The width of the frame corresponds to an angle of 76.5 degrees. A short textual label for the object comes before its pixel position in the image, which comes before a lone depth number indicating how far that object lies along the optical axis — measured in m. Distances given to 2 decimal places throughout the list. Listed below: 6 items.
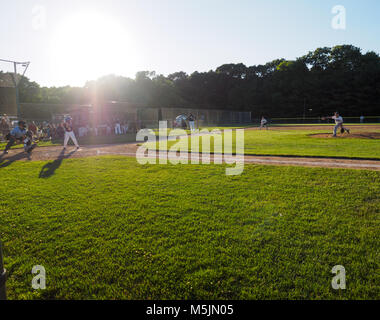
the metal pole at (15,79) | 19.51
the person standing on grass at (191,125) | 25.83
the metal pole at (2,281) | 2.04
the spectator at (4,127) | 18.92
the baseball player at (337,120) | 18.66
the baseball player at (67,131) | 13.20
